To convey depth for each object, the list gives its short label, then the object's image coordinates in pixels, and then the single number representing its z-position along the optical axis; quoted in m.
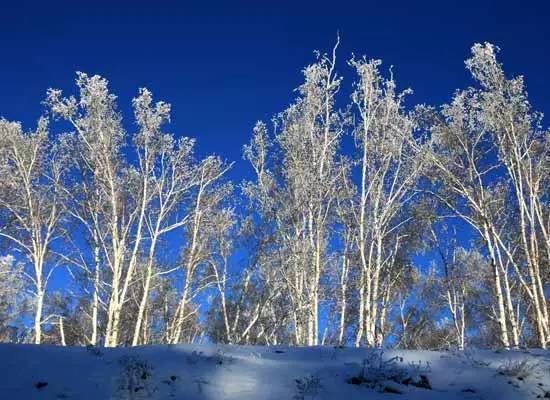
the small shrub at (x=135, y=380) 4.91
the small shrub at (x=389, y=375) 5.59
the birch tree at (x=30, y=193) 18.81
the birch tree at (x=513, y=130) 15.22
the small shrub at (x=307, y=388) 5.07
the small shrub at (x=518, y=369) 5.91
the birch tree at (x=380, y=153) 17.09
